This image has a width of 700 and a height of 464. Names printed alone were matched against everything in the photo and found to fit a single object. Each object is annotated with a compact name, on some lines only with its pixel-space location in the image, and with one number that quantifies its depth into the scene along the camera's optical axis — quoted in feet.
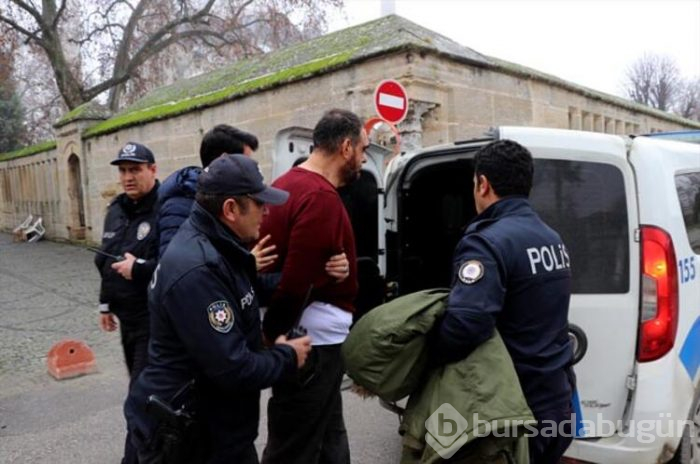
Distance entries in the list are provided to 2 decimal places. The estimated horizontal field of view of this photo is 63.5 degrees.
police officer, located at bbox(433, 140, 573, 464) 6.52
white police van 8.42
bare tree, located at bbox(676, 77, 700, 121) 149.07
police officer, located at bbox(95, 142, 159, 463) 9.94
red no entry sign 20.03
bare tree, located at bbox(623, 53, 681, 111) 151.43
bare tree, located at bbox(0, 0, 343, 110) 59.88
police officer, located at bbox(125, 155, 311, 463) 5.91
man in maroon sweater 7.59
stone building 24.11
